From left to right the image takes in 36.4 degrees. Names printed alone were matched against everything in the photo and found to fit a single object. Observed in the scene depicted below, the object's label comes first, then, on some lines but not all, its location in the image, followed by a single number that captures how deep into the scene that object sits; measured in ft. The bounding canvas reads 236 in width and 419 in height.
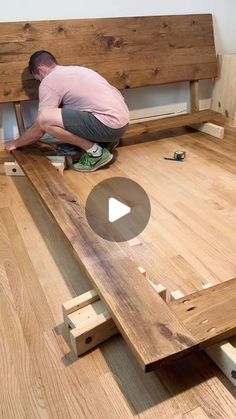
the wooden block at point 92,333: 3.80
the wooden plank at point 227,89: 10.47
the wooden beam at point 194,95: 10.55
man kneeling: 7.20
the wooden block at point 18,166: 7.81
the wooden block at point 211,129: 9.75
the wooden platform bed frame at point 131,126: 3.51
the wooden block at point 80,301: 4.05
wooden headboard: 8.16
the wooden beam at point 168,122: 9.02
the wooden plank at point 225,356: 3.50
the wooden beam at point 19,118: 8.55
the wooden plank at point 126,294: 3.34
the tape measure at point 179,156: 8.50
